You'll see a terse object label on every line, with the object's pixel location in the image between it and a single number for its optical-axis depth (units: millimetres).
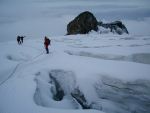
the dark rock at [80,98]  6716
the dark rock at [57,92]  7304
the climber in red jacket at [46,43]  11171
